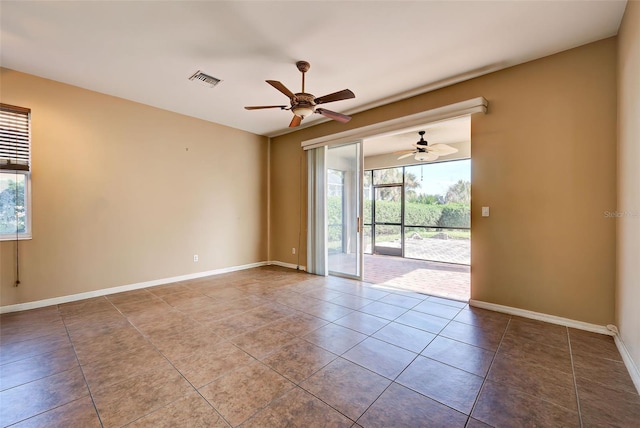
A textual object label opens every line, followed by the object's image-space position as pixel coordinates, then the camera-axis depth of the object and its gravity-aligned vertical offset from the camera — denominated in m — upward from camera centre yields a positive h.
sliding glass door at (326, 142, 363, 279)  4.82 +0.03
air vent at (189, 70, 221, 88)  3.42 +1.75
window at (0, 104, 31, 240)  3.28 +0.49
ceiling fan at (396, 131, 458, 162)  5.39 +1.26
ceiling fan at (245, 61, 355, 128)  2.96 +1.28
